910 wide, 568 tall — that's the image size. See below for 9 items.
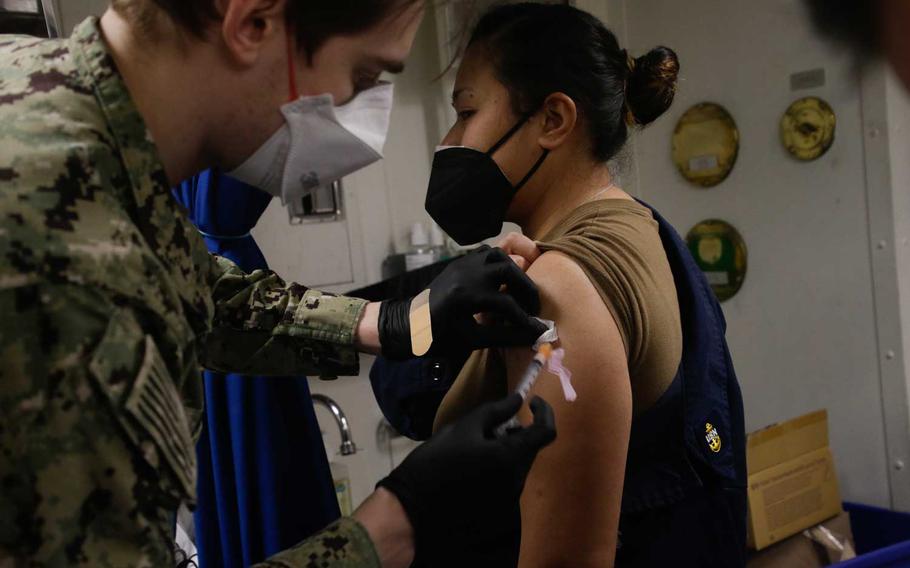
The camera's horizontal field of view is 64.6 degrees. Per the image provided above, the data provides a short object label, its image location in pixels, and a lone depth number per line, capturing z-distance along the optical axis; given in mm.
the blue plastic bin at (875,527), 2004
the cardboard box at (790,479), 1918
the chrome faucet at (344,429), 1734
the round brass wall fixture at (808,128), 2068
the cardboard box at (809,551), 1973
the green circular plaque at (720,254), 2316
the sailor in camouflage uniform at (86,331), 568
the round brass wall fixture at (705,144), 2277
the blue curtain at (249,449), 1240
